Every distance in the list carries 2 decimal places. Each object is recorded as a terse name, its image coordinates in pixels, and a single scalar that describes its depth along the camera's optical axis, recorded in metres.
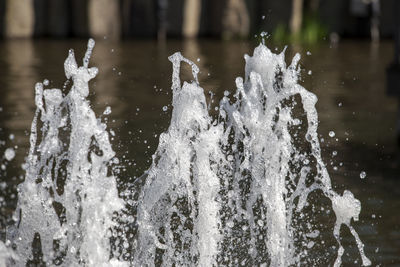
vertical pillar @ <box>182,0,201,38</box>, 11.45
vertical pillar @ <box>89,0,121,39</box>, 11.14
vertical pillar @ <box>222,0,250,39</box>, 11.57
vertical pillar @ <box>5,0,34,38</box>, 10.91
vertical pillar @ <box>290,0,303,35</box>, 11.62
